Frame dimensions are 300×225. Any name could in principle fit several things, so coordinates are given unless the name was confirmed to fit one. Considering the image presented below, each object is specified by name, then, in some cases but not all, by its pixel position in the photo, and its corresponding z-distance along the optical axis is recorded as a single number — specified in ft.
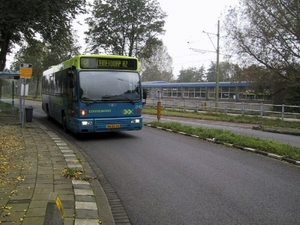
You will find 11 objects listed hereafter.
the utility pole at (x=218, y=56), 98.17
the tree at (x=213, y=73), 275.20
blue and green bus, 37.29
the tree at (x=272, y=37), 81.76
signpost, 47.34
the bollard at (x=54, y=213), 10.69
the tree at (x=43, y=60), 164.45
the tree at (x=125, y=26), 125.18
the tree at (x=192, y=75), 330.42
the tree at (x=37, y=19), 57.00
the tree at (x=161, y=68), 288.10
